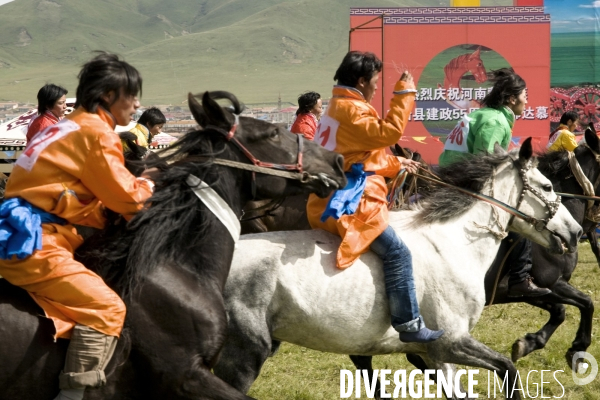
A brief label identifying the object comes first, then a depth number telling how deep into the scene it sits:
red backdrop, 15.99
